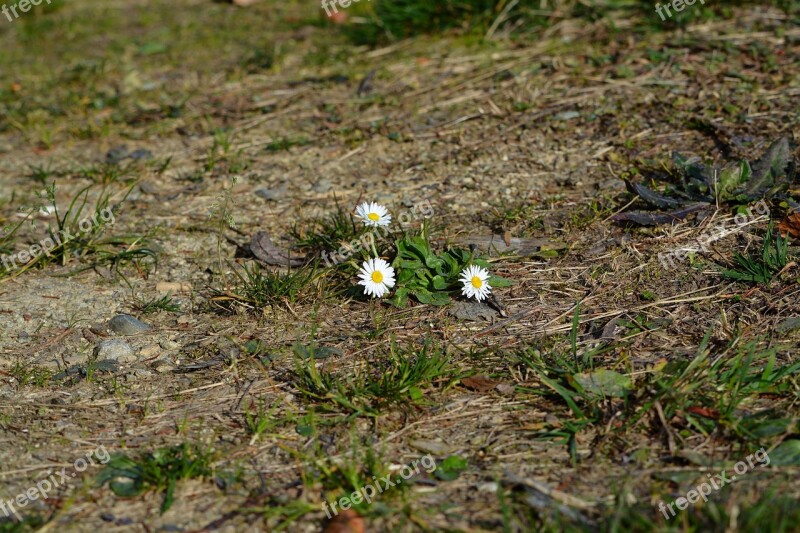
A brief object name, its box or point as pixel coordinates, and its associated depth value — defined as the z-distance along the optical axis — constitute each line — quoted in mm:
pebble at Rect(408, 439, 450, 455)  2484
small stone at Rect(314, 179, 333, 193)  3984
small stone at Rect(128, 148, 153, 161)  4421
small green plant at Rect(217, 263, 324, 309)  3137
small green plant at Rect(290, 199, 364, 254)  3436
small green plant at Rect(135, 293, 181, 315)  3217
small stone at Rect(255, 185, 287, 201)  3978
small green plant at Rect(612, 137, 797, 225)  3424
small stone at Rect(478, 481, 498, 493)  2326
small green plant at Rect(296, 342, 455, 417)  2623
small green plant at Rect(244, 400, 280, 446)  2545
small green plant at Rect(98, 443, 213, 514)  2363
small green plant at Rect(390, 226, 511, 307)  3117
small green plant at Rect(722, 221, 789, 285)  3039
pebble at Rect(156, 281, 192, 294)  3379
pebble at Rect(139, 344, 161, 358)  2992
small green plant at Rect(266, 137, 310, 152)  4309
